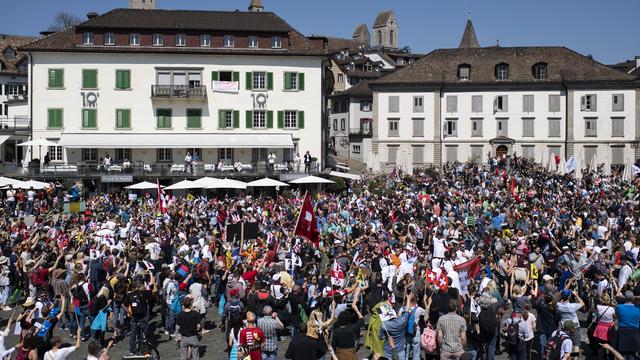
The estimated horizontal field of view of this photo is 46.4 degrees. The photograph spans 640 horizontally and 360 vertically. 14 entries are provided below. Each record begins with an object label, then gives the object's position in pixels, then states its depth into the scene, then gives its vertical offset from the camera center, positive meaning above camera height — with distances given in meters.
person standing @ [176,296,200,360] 13.33 -2.72
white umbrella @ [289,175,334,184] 39.02 -0.16
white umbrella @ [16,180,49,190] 36.22 -0.39
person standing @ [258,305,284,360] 12.70 -2.71
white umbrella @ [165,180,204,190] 36.72 -0.40
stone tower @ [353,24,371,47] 148.12 +28.60
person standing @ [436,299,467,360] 11.89 -2.55
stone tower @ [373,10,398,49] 150.38 +29.93
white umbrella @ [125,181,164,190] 37.94 -0.46
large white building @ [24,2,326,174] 48.75 +5.73
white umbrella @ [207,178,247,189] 37.36 -0.35
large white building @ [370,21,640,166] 60.44 +5.66
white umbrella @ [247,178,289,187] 39.25 -0.32
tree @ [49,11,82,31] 94.31 +20.00
